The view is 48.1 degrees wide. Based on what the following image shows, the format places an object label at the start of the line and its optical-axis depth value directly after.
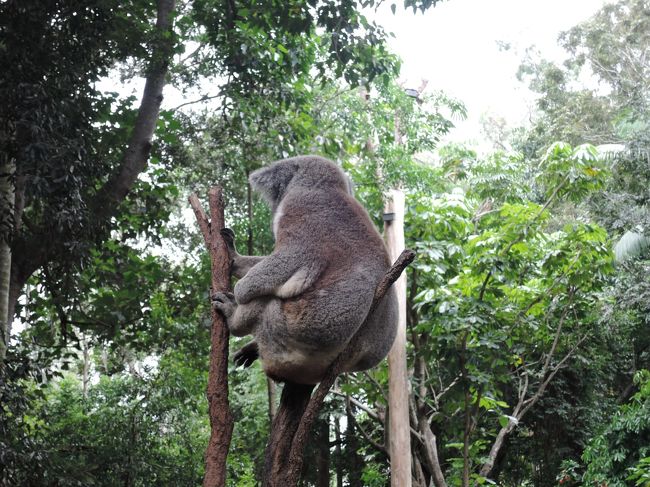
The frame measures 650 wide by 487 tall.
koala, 2.96
